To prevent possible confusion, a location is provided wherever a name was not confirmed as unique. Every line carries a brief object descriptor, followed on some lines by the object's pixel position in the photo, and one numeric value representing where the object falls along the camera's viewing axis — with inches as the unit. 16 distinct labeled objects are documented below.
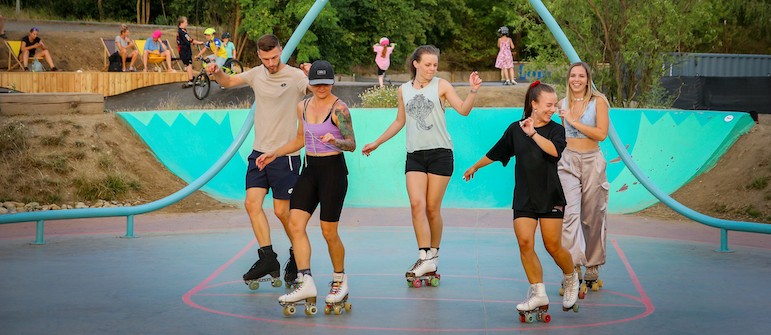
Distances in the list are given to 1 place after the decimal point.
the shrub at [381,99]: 759.1
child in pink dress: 1045.8
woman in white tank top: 360.8
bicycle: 874.0
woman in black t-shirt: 301.3
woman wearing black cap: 311.3
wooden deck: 880.3
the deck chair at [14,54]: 1007.6
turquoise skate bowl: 598.5
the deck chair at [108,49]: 1054.9
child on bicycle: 900.6
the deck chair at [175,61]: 1098.7
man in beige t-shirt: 348.8
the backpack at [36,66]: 976.9
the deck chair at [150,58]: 1014.4
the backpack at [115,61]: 999.0
